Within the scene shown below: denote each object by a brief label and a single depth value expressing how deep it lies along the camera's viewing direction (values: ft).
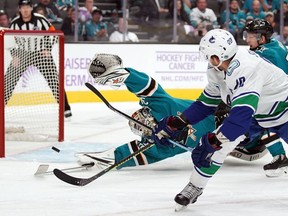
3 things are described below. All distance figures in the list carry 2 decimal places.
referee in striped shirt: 38.14
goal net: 36.96
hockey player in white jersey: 20.68
